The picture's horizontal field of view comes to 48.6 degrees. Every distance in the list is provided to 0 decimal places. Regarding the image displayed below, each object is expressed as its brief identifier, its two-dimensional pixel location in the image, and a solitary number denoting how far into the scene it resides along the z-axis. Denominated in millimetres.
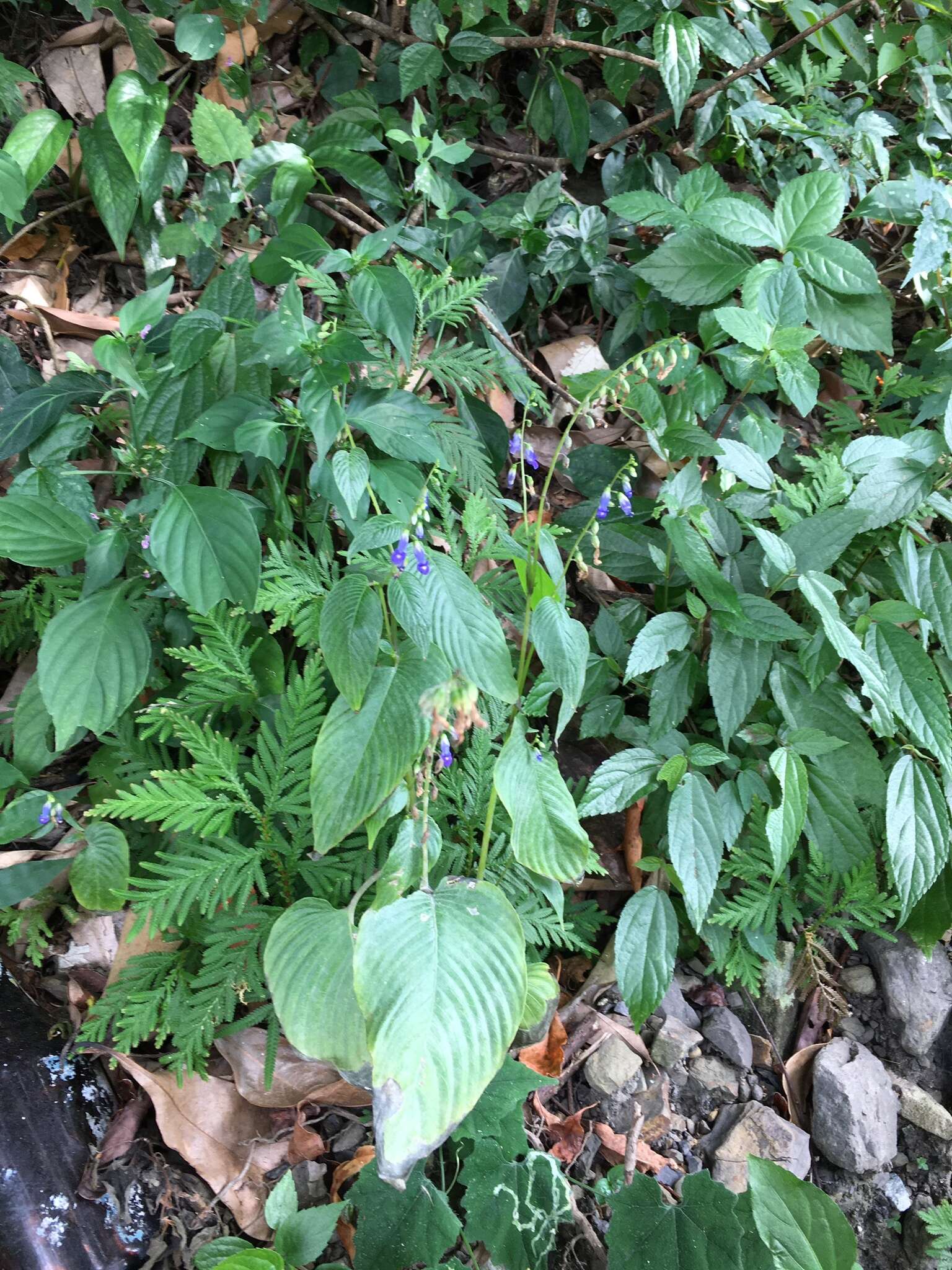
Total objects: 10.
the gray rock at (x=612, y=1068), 558
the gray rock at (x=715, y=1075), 578
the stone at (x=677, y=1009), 591
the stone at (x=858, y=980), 624
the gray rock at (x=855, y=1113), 563
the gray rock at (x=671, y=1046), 574
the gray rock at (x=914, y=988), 607
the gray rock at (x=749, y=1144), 546
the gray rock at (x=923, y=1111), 577
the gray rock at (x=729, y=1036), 587
